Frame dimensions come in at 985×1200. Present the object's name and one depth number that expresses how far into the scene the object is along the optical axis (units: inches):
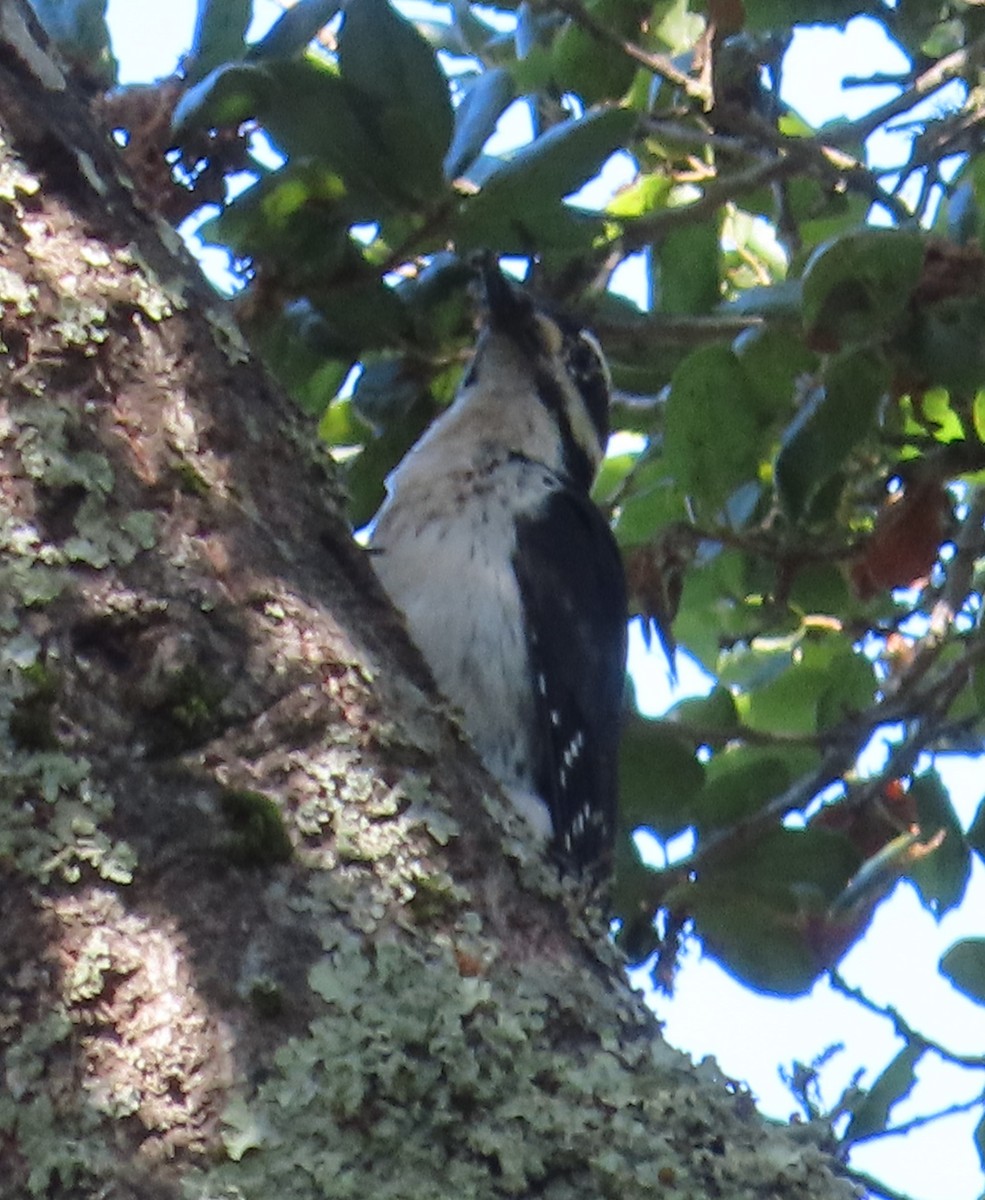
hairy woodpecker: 224.4
